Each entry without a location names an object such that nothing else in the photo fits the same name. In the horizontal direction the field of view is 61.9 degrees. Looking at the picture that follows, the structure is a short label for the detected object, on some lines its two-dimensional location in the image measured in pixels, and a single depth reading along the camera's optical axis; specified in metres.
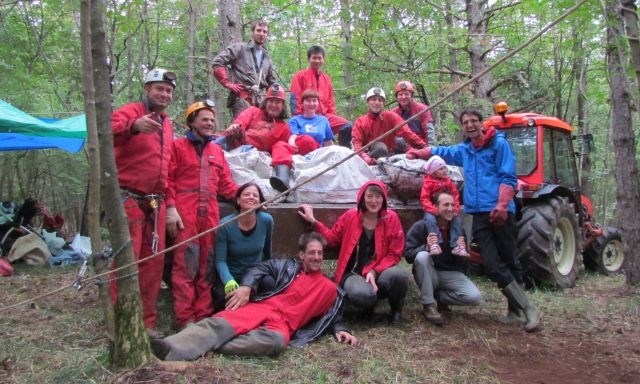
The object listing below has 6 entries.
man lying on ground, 3.34
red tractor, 5.83
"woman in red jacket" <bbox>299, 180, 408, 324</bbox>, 4.23
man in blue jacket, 4.40
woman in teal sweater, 3.99
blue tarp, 6.65
